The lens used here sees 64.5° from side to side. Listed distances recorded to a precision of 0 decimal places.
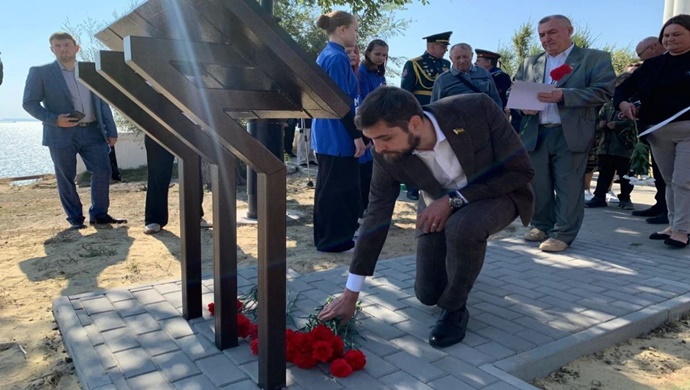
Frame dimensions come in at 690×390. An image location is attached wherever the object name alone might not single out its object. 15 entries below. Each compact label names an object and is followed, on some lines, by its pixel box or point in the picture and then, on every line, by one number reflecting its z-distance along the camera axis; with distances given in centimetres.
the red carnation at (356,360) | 240
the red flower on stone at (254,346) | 248
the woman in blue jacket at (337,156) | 447
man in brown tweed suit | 274
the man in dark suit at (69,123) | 548
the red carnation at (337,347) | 247
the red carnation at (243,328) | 273
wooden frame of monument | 193
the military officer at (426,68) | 666
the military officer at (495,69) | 767
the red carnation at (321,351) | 241
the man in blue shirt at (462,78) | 570
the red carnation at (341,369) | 235
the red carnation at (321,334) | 249
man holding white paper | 456
